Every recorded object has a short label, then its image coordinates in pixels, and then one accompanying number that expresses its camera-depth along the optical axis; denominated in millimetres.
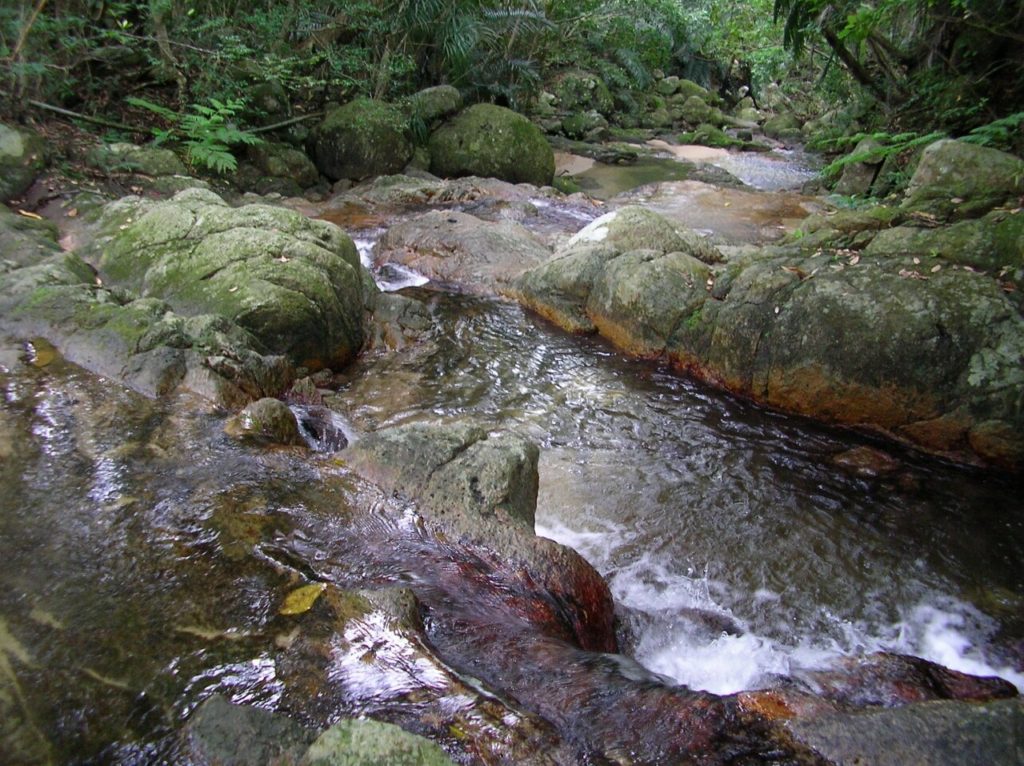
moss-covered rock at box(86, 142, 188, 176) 8094
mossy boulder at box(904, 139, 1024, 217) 5152
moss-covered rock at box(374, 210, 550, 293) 7914
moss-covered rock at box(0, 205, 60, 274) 5230
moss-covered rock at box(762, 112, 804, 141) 23672
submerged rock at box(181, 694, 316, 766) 1727
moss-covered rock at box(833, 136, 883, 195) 11227
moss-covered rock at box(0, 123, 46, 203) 6906
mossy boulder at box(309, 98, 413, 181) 11312
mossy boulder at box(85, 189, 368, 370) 5066
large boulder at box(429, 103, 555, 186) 12312
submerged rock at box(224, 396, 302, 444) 3471
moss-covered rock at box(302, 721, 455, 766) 1591
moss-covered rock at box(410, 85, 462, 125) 12220
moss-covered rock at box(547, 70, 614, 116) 21062
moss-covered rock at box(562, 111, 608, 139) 19406
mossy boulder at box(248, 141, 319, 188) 10414
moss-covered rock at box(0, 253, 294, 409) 3885
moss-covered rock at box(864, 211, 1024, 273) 4680
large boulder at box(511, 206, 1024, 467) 4430
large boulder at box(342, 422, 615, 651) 2797
